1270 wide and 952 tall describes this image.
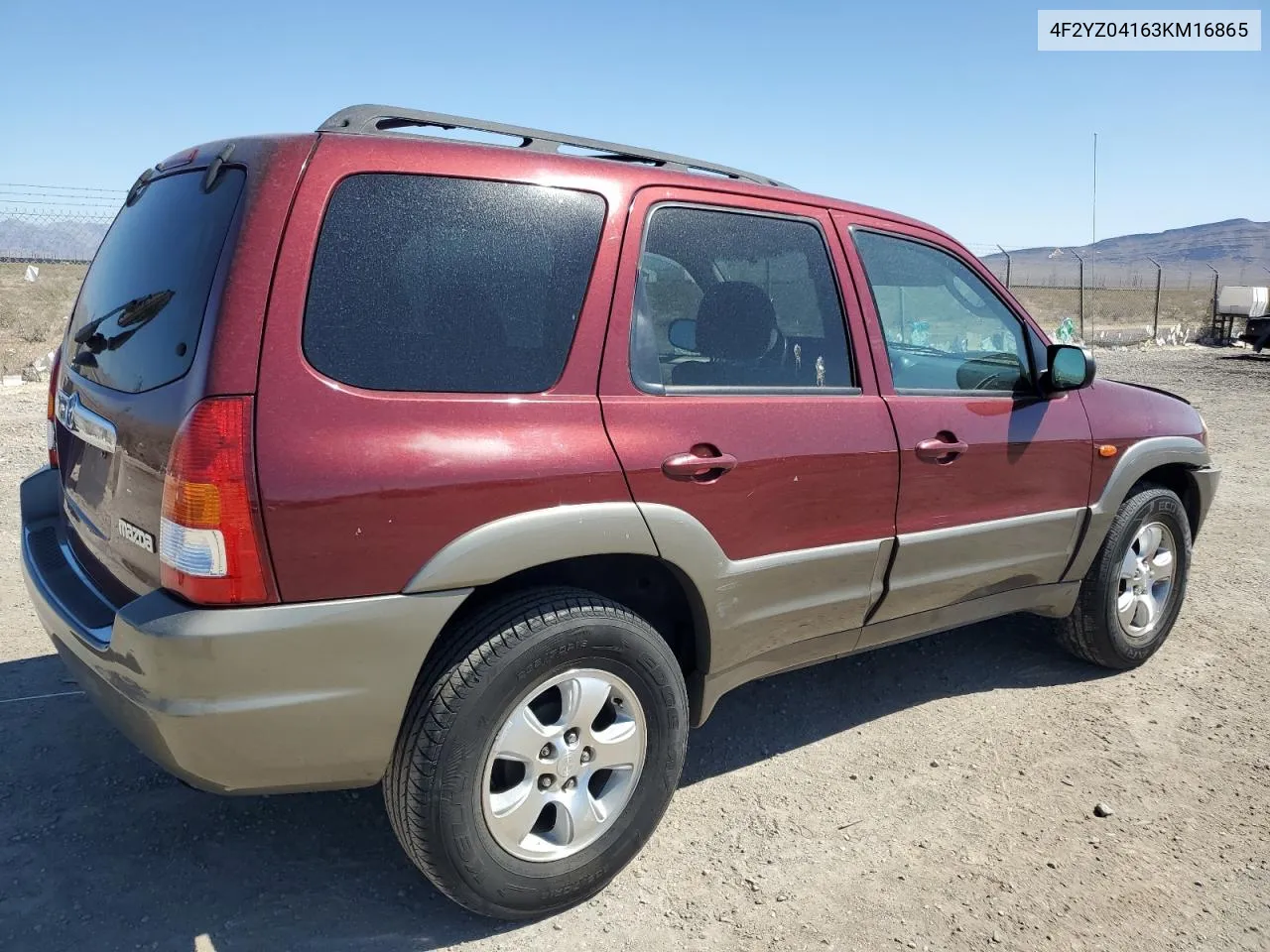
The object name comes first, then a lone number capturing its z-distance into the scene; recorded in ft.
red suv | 6.95
